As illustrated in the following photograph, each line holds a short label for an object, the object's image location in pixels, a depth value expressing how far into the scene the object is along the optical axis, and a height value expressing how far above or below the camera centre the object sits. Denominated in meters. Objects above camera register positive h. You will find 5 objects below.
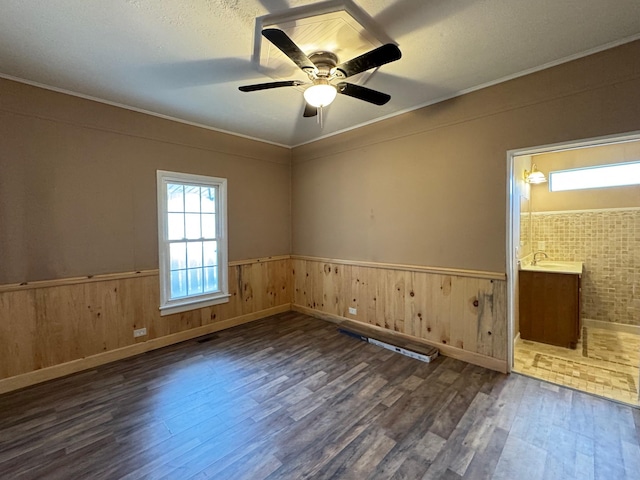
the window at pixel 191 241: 3.58 -0.07
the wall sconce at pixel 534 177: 3.95 +0.78
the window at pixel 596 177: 3.72 +0.78
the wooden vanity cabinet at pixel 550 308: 3.32 -0.89
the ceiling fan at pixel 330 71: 1.71 +1.11
